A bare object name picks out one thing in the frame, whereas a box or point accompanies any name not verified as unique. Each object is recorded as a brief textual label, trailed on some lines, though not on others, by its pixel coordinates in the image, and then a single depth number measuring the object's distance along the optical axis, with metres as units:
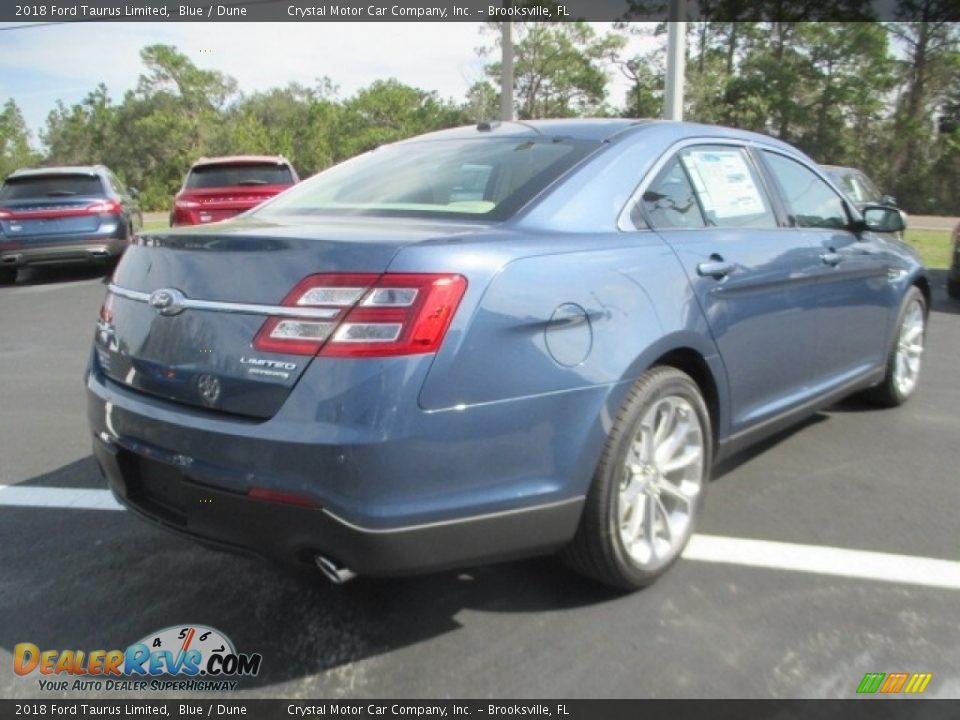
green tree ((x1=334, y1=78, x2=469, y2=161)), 53.31
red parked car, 10.83
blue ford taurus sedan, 2.17
